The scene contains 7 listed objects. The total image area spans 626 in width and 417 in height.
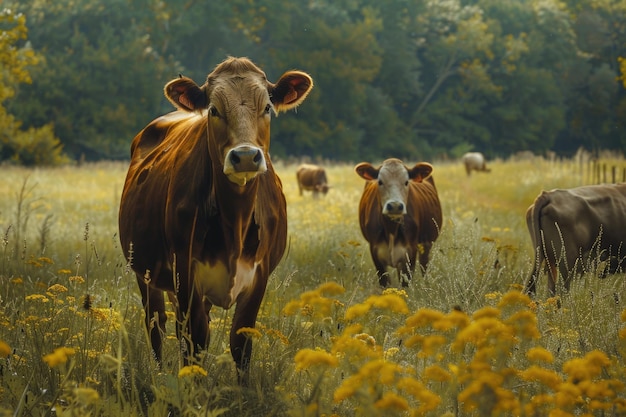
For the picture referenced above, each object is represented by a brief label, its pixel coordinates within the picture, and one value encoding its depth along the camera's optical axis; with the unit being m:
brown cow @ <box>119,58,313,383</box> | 8.39
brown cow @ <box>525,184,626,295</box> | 14.07
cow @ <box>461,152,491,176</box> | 62.87
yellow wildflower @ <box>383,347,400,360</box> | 8.42
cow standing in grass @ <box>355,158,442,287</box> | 16.44
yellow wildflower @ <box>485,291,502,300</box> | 9.43
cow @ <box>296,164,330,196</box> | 45.35
